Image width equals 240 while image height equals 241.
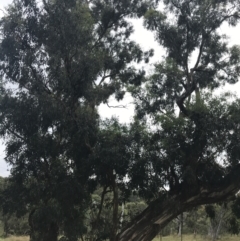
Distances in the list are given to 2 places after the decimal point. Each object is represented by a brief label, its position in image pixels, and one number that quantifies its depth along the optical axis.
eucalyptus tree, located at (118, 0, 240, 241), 7.89
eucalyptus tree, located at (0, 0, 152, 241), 8.34
